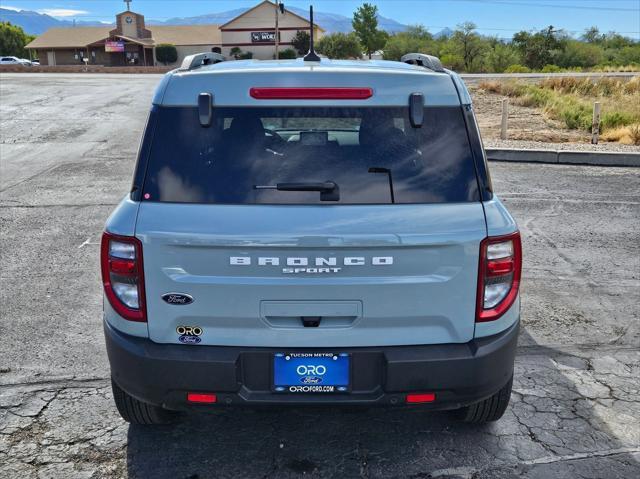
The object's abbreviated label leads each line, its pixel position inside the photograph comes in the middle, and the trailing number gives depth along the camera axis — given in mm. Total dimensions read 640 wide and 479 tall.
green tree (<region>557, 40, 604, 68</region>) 55438
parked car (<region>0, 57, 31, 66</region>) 65900
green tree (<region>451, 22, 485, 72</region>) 53188
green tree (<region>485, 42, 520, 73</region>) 50719
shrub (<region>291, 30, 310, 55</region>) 72250
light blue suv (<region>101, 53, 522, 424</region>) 2762
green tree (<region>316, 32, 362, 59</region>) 67125
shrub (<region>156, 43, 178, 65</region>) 74688
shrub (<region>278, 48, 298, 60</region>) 65281
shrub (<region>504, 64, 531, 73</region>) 46459
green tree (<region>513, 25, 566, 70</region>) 54469
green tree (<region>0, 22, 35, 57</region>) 85438
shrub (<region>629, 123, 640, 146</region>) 14895
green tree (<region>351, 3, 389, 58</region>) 70750
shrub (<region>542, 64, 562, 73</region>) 47281
